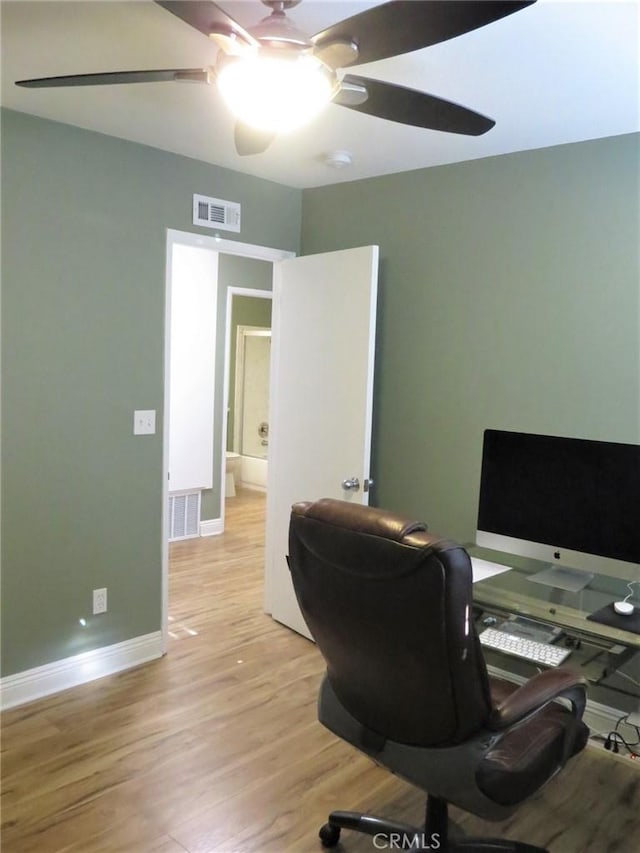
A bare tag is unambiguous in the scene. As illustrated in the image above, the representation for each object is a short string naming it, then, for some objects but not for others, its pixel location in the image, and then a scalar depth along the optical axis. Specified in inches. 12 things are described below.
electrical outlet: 119.3
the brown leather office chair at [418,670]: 55.7
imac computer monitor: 87.3
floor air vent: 206.1
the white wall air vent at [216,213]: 128.2
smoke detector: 116.6
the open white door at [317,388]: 124.5
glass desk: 78.5
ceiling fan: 51.1
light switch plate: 122.2
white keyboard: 79.8
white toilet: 272.0
